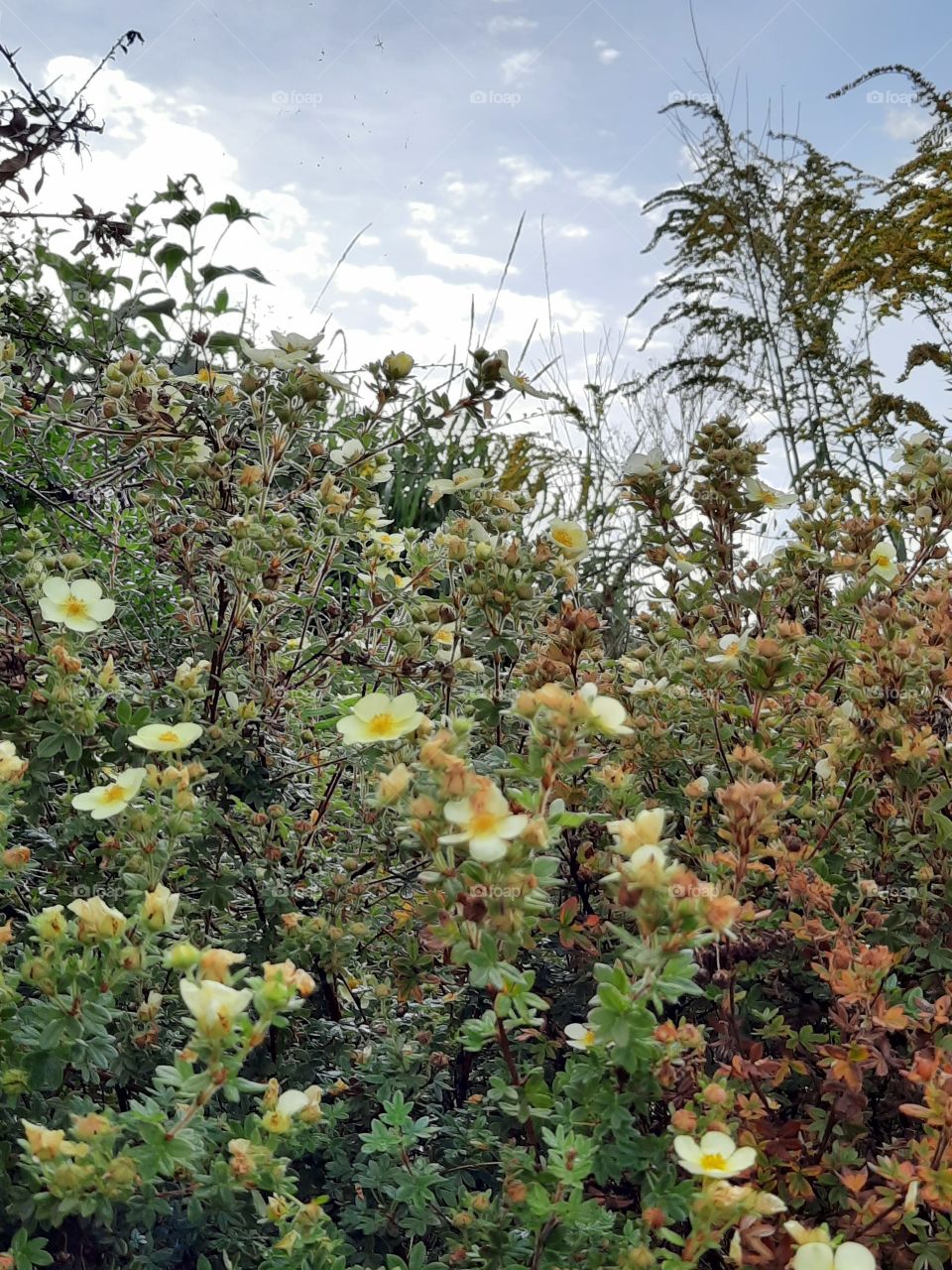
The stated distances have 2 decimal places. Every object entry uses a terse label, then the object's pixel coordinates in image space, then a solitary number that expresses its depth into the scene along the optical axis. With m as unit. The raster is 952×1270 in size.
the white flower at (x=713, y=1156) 0.34
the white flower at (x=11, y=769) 0.40
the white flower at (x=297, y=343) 0.57
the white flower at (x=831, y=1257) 0.33
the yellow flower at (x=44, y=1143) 0.32
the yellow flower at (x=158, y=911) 0.36
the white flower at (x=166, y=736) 0.44
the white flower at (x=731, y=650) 0.52
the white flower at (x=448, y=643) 0.58
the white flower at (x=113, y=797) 0.41
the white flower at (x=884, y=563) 0.62
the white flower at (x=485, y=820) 0.31
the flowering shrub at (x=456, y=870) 0.34
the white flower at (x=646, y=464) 0.66
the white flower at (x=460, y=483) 0.61
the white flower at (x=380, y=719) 0.43
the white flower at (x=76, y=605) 0.50
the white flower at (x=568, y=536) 0.58
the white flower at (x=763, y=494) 0.66
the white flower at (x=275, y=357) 0.54
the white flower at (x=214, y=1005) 0.32
